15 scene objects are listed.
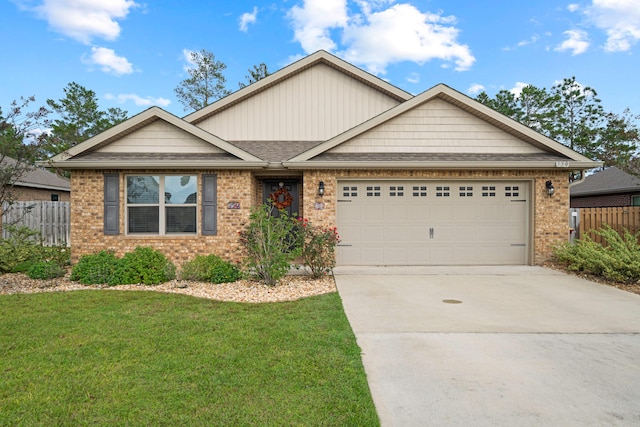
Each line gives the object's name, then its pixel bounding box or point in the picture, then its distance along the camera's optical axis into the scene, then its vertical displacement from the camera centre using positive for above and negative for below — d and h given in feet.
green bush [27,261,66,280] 26.48 -4.16
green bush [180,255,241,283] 25.91 -4.09
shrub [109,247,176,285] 25.29 -3.87
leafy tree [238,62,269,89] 88.91 +34.19
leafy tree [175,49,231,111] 92.58 +32.54
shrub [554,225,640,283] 26.02 -3.24
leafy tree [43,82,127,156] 93.80 +26.50
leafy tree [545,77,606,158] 91.61 +24.54
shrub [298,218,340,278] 26.94 -2.58
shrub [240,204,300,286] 24.59 -2.31
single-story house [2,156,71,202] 60.74 +4.55
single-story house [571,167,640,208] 57.74 +3.87
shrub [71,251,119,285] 25.34 -3.87
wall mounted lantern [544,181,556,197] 32.00 +2.24
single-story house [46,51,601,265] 30.73 +2.39
